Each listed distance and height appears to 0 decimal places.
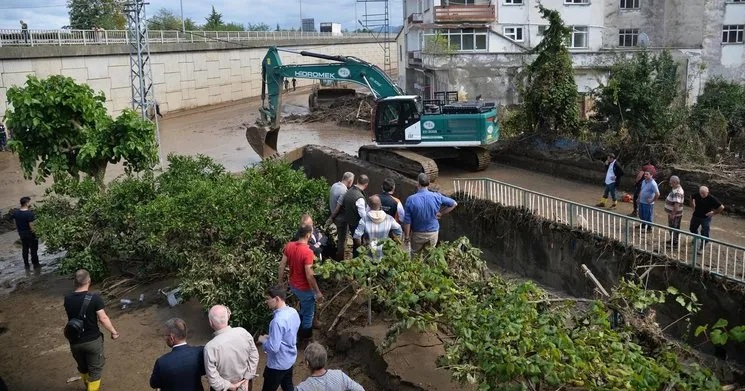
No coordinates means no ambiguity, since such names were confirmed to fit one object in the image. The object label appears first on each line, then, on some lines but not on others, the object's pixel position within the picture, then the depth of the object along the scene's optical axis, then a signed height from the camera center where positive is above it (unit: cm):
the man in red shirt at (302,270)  748 -221
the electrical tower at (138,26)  2166 +178
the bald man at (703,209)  1045 -233
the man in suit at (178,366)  537 -233
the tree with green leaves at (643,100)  1627 -92
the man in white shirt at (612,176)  1353 -229
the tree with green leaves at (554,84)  1780 -50
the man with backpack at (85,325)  696 -257
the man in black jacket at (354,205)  924 -187
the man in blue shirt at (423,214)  909 -198
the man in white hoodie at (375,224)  841 -194
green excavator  1703 -150
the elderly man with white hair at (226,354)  559 -236
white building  2920 +134
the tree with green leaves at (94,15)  5309 +521
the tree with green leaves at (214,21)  7462 +641
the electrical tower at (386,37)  5294 +334
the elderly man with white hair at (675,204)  1086 -232
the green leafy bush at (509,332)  493 -224
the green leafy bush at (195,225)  904 -237
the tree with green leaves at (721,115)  1595 -147
